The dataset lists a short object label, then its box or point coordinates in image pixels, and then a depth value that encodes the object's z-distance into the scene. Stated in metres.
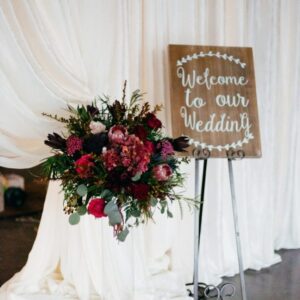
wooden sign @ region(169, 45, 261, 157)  2.27
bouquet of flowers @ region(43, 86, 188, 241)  1.65
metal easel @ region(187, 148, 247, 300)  2.25
